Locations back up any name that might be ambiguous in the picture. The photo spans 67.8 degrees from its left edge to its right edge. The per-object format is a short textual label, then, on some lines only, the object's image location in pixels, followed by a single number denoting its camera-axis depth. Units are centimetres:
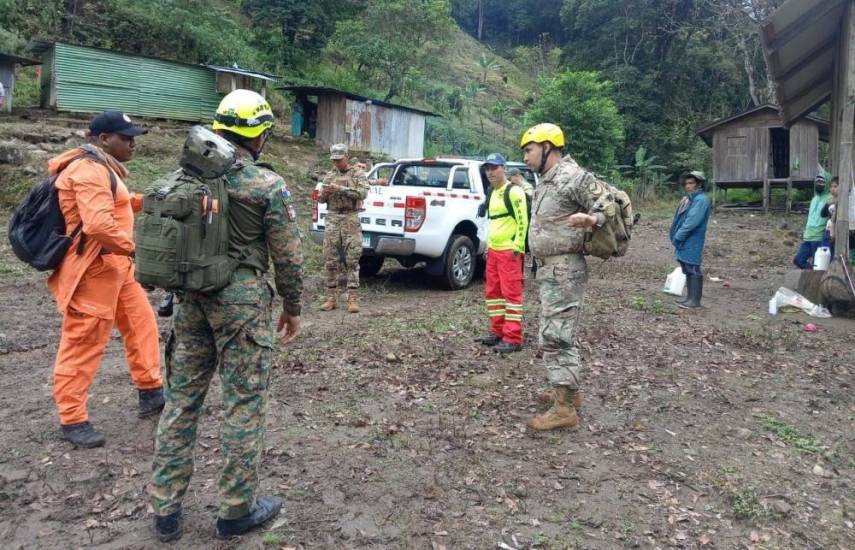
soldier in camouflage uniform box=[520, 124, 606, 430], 427
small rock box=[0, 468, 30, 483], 354
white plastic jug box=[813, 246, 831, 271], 841
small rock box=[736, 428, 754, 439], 435
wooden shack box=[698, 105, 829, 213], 2172
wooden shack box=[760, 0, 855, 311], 780
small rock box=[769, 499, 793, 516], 343
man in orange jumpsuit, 364
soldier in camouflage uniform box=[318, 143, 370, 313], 746
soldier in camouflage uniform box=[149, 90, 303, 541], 280
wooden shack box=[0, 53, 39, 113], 1529
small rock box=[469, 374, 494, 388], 518
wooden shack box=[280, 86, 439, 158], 2122
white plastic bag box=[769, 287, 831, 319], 804
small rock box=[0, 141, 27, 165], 1287
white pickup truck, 809
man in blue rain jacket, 789
